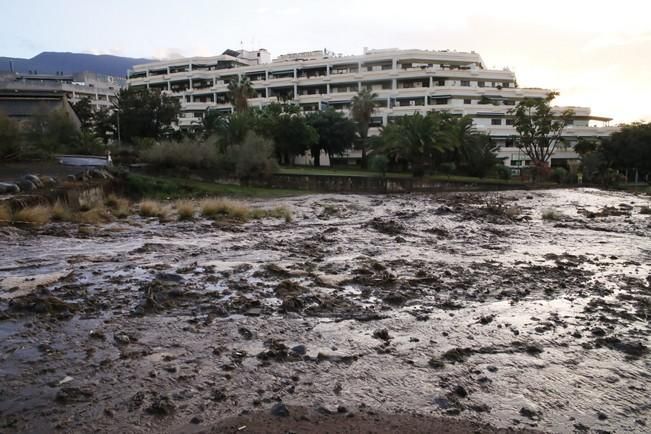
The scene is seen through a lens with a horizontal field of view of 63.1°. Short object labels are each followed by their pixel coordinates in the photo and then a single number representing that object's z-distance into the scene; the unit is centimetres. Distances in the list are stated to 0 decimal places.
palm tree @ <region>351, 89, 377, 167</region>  6531
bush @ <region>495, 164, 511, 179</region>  5403
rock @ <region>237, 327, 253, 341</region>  721
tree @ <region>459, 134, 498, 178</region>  5491
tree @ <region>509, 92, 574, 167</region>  5944
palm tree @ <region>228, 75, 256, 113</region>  6759
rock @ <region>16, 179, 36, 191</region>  2439
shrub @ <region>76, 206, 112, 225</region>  1944
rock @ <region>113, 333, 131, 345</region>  689
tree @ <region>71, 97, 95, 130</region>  7756
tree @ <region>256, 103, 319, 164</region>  5716
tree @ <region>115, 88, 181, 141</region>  6975
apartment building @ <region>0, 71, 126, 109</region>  10341
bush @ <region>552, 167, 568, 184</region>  5662
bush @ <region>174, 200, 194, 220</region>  2178
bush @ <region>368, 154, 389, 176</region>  4975
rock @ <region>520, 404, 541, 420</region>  519
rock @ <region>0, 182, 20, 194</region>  2332
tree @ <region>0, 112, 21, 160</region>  3828
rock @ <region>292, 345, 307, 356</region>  662
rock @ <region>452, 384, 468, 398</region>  558
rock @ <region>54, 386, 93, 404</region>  528
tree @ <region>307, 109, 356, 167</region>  6381
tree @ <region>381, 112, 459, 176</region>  4928
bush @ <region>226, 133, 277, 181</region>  4191
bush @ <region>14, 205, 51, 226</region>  1733
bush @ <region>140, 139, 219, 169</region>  4303
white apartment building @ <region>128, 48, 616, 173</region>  7425
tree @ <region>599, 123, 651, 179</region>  5722
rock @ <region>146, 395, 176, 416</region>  507
